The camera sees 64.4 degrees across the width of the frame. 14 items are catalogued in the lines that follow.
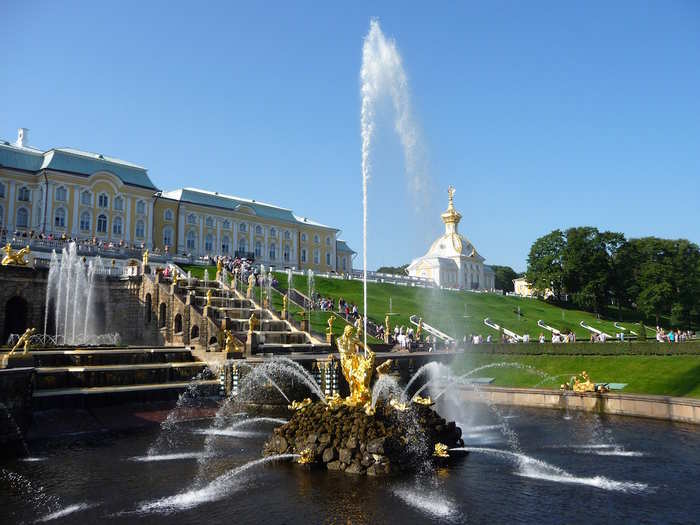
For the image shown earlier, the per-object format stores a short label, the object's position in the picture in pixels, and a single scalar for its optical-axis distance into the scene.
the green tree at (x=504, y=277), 130.88
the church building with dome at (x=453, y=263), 93.31
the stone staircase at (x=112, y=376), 18.88
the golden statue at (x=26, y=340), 18.02
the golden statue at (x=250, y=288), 38.50
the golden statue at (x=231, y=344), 26.36
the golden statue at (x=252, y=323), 28.06
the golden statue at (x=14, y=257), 33.75
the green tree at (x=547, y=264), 80.81
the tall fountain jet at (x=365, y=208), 17.62
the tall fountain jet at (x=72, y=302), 34.97
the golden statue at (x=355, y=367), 15.19
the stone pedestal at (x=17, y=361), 17.22
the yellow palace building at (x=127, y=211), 60.19
